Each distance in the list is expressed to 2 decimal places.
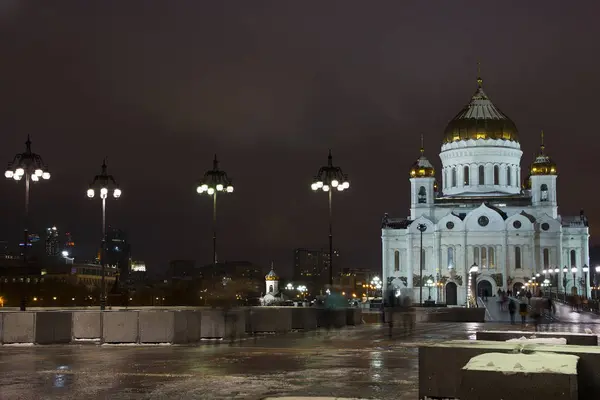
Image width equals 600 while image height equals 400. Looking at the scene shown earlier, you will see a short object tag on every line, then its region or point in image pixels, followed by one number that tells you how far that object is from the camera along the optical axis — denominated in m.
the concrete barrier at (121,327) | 26.28
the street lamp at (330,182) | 38.06
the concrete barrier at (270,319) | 31.86
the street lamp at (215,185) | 37.28
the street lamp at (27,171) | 34.06
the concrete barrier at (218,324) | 27.91
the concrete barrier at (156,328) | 26.02
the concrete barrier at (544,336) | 12.78
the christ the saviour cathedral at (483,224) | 119.19
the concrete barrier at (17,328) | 26.00
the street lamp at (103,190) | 37.38
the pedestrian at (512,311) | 46.85
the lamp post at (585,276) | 111.10
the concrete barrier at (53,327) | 26.14
